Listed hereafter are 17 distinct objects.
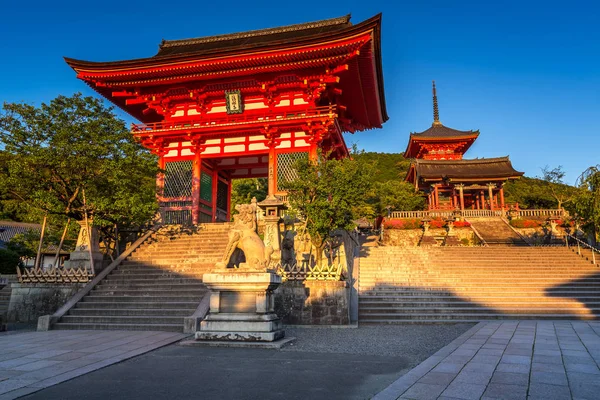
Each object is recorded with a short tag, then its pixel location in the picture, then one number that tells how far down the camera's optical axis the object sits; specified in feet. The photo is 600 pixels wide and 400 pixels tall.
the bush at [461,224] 98.07
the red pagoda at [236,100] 63.72
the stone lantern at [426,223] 99.30
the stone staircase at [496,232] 88.84
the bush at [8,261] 72.14
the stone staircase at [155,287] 35.78
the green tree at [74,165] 45.32
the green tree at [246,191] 123.85
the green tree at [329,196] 45.50
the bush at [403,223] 99.60
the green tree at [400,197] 114.73
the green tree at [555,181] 144.97
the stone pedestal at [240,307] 25.99
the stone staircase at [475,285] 40.01
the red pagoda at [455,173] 119.65
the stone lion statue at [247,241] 27.89
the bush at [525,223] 94.17
